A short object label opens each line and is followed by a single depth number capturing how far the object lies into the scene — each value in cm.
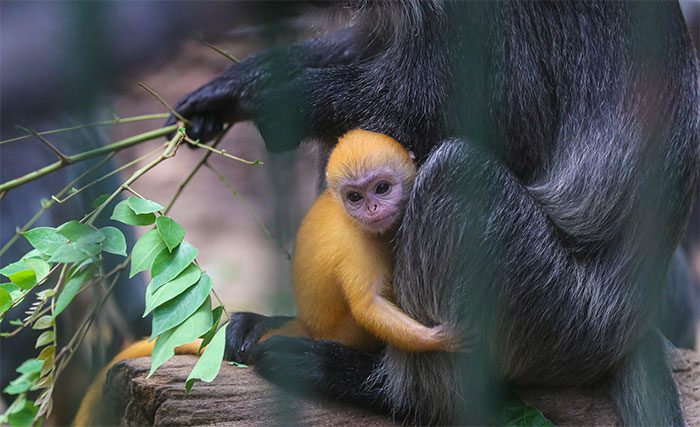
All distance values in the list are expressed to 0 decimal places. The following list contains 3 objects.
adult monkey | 568
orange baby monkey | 562
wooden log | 560
